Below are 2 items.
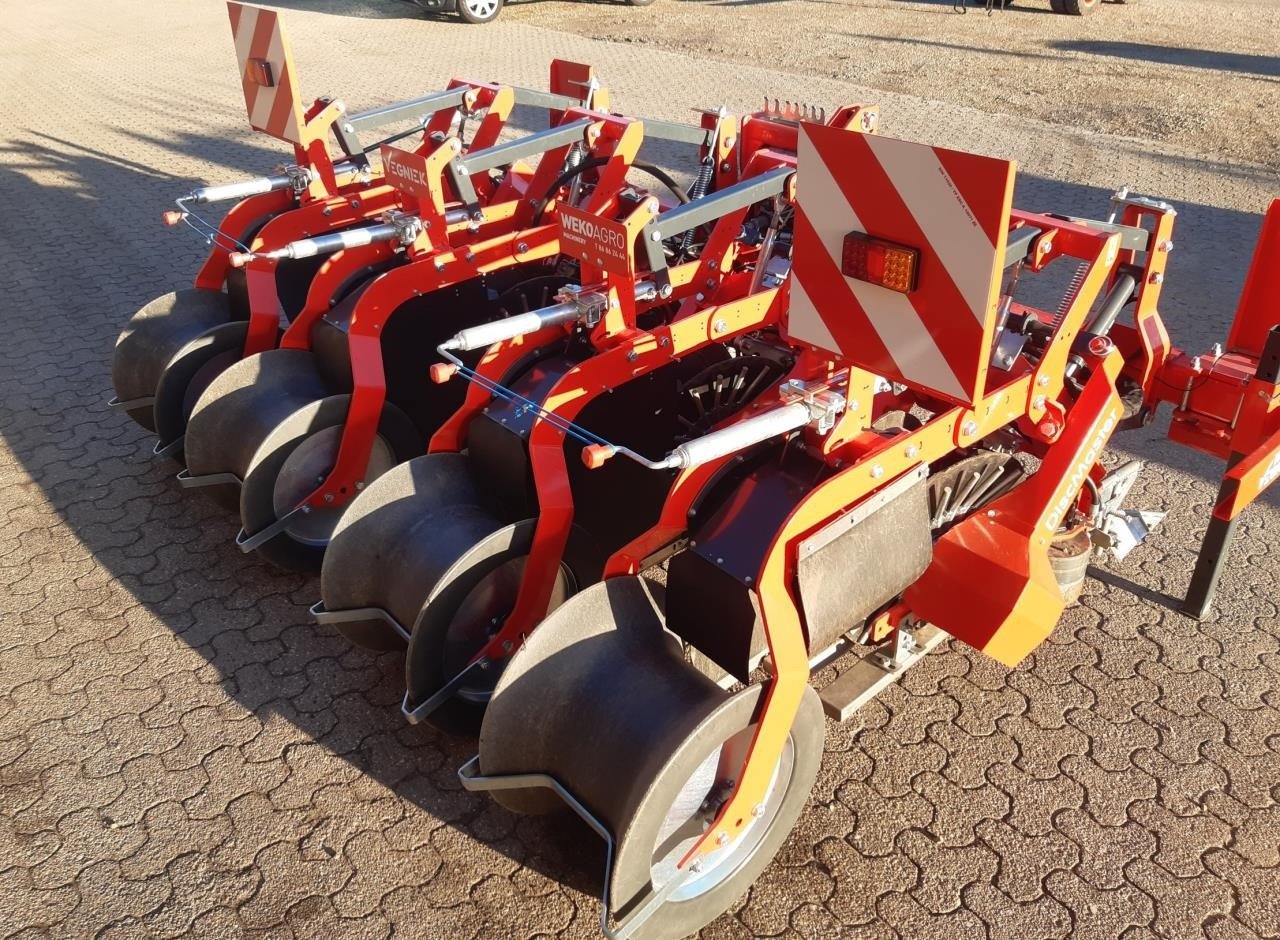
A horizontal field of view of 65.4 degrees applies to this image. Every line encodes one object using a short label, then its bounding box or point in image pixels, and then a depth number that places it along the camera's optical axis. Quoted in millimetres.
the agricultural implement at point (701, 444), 2338
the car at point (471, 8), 15664
